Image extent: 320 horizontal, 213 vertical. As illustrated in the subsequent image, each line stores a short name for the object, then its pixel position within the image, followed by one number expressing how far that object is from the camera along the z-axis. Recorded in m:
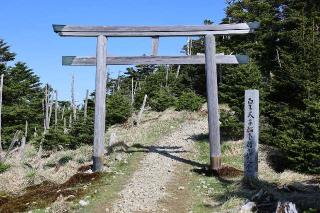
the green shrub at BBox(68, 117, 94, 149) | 28.81
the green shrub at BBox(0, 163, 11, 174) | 19.31
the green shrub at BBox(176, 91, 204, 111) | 34.06
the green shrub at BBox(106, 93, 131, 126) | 33.50
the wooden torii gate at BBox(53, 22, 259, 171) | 15.48
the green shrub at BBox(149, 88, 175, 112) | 36.97
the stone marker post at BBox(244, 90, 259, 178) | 13.46
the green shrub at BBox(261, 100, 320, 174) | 15.74
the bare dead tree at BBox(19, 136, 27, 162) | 25.19
